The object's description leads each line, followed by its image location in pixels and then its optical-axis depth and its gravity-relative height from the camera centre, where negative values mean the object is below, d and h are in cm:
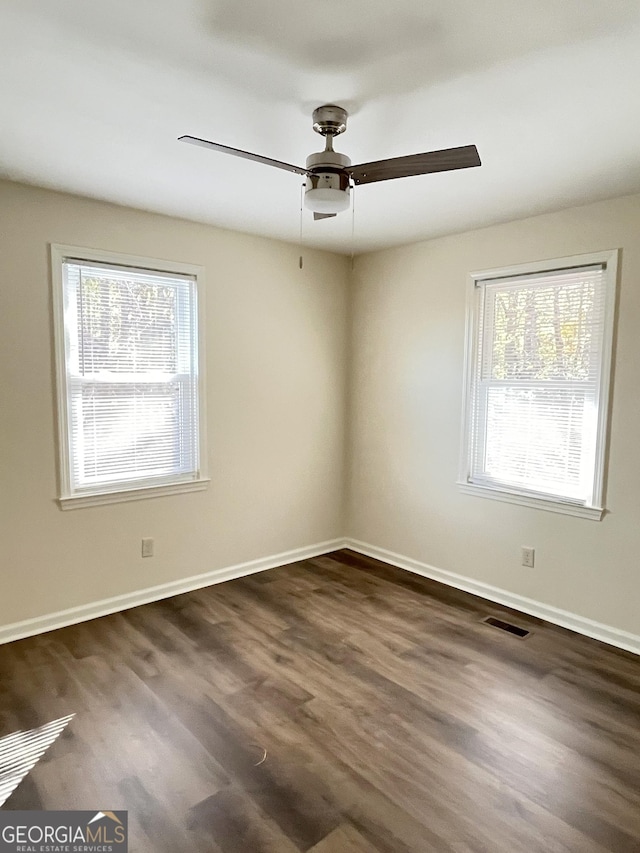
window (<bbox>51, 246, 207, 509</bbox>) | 310 -1
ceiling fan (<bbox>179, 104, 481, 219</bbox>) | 183 +75
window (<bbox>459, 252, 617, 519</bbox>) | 308 +0
